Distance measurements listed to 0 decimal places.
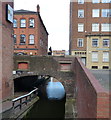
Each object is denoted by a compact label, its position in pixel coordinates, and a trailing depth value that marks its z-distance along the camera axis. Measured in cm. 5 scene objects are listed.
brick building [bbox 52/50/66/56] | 8938
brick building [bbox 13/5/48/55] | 2758
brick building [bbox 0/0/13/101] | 1311
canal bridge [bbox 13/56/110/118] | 1545
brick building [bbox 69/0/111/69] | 2744
